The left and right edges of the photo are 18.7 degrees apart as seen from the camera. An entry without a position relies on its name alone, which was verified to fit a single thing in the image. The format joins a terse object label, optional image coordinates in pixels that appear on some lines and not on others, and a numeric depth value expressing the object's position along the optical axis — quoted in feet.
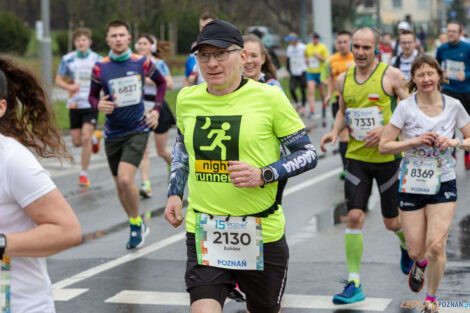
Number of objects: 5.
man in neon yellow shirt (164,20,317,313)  23.45
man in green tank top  36.16
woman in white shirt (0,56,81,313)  16.18
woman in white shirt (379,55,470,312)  31.61
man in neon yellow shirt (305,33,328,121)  112.49
